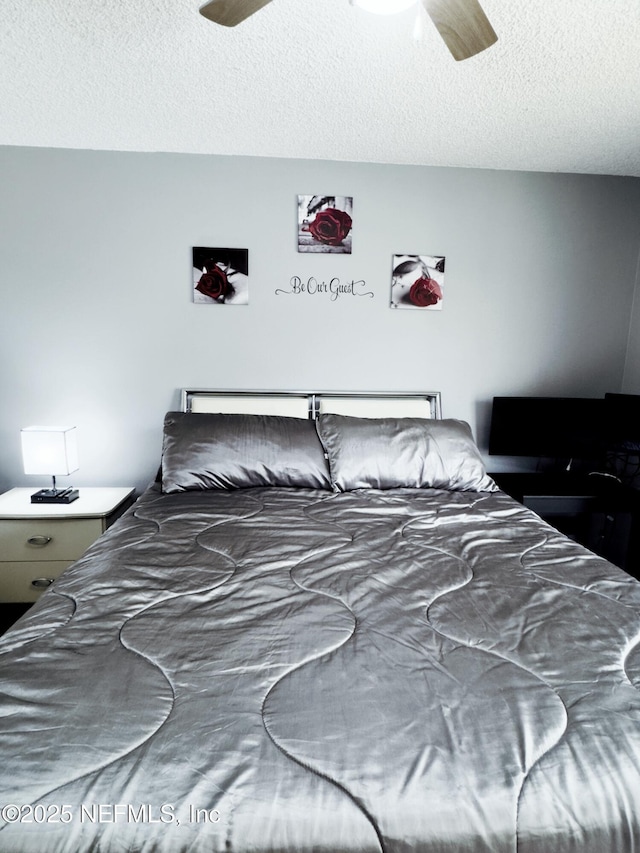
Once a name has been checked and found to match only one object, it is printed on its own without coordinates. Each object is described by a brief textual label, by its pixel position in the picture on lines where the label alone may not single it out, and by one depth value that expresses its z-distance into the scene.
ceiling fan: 1.21
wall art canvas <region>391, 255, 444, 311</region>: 2.74
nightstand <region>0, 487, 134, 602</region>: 2.28
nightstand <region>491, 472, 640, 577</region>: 2.48
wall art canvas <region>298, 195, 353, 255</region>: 2.65
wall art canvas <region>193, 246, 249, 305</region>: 2.64
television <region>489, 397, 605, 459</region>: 2.73
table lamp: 2.41
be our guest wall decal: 2.71
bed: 0.73
